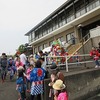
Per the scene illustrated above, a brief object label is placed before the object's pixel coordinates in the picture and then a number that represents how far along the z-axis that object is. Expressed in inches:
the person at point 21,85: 134.1
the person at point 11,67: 229.7
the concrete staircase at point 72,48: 425.8
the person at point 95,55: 229.3
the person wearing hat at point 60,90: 91.8
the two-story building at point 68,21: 438.4
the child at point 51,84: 117.4
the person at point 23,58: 185.3
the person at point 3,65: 213.6
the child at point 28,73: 150.6
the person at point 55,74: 116.5
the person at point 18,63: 189.7
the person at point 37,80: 126.8
